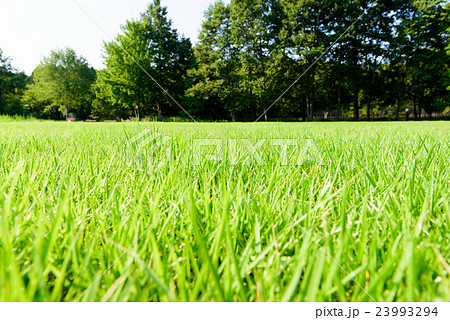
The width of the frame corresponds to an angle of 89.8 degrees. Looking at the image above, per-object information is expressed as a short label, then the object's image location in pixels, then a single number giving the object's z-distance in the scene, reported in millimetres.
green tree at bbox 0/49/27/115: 32375
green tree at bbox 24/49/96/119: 33594
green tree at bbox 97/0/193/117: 23656
